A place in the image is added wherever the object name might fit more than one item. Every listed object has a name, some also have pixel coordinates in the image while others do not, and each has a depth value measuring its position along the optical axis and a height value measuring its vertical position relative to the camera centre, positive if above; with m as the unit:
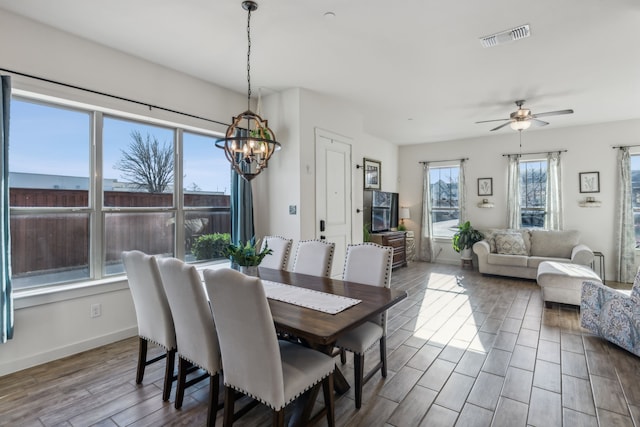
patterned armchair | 2.75 -0.96
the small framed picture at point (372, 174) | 6.66 +0.78
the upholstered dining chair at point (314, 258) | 2.90 -0.44
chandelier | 2.56 +0.52
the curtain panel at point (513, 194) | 6.50 +0.34
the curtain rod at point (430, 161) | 7.32 +1.16
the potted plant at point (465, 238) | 6.65 -0.59
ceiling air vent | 2.72 +1.54
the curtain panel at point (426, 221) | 7.55 -0.25
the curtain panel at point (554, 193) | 6.11 +0.33
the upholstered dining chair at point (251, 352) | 1.49 -0.71
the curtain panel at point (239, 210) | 4.11 +0.01
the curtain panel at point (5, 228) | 2.41 -0.13
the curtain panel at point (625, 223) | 5.50 -0.22
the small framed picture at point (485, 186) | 6.83 +0.52
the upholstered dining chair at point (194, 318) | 1.79 -0.63
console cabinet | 6.30 -0.64
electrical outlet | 2.98 -0.94
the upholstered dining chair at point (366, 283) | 2.13 -0.59
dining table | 1.61 -0.59
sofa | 5.64 -0.73
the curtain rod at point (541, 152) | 6.09 +1.15
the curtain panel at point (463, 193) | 7.12 +0.39
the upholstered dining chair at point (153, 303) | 2.13 -0.64
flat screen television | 6.56 +0.01
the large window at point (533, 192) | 6.35 +0.37
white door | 4.38 +0.28
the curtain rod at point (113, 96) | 2.57 +1.10
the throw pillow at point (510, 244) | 5.87 -0.63
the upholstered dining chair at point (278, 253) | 3.12 -0.42
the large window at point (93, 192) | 2.75 +0.19
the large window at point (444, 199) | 7.35 +0.26
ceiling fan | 4.37 +1.26
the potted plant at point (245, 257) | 2.46 -0.36
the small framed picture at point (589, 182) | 5.82 +0.53
